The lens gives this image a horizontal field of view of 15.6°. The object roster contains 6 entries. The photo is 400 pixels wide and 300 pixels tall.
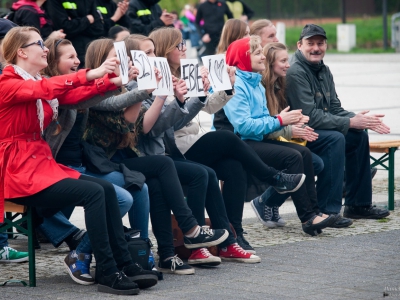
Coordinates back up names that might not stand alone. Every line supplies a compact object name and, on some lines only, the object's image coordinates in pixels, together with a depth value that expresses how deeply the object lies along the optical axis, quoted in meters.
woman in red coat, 8.35
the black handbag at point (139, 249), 8.91
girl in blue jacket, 11.09
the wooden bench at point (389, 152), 12.71
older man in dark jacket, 11.93
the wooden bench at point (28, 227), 8.64
